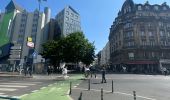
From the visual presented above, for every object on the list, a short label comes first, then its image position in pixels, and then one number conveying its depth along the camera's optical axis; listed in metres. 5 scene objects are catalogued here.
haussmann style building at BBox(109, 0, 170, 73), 28.99
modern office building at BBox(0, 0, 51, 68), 45.23
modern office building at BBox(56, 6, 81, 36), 49.99
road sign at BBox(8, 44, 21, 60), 12.48
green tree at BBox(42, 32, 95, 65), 25.92
